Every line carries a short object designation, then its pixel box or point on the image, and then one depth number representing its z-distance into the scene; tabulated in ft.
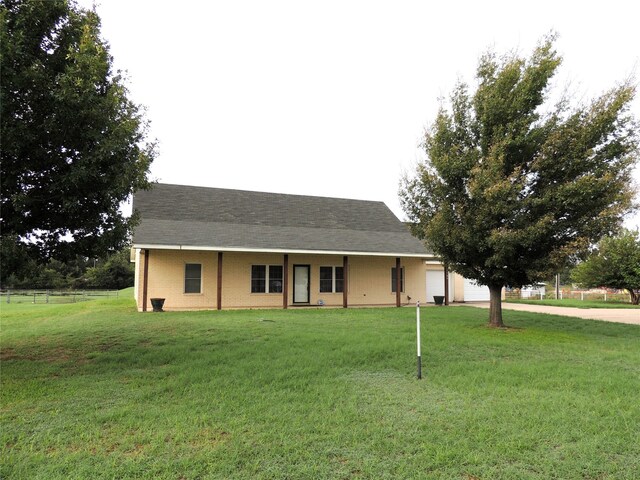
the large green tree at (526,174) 32.45
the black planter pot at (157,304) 51.43
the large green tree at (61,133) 19.29
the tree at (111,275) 156.35
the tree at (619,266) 77.88
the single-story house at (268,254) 55.01
